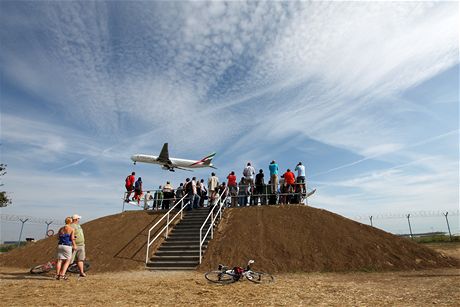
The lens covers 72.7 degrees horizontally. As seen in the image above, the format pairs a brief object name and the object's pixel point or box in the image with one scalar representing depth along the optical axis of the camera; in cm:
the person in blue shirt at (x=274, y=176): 1753
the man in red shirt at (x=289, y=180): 1736
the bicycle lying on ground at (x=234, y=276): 920
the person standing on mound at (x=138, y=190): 1909
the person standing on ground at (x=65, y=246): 931
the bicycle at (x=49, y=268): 1080
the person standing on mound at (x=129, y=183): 1912
